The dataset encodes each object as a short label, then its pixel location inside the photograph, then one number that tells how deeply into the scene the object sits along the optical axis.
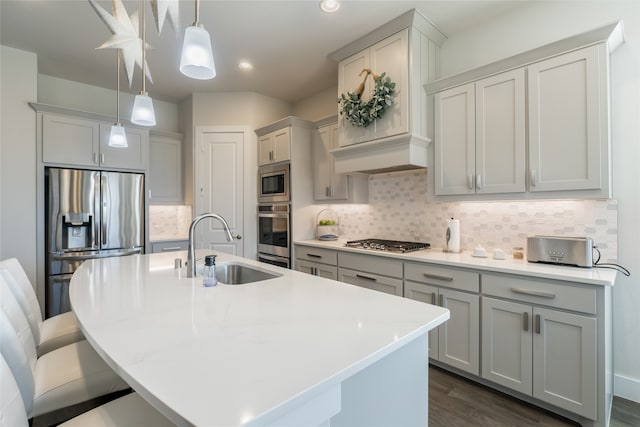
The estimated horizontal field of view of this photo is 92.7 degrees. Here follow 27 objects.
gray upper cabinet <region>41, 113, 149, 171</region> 3.17
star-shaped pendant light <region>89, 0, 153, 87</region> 1.37
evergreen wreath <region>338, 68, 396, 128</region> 2.56
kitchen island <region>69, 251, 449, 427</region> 0.63
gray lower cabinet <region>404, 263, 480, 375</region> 2.09
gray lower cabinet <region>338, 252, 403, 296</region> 2.50
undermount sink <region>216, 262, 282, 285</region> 2.06
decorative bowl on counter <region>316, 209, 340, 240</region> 3.59
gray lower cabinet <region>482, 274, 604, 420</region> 1.67
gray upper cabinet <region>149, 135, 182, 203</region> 4.06
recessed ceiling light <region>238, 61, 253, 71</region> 3.26
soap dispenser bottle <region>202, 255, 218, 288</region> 1.62
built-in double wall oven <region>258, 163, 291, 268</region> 3.57
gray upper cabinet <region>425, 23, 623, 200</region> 1.83
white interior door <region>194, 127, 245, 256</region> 3.91
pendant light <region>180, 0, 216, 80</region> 1.26
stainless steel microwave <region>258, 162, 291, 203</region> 3.57
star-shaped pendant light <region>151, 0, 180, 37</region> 1.26
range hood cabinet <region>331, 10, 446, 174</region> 2.49
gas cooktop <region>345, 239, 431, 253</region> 2.63
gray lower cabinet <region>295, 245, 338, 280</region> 3.04
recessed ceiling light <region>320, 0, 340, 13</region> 2.28
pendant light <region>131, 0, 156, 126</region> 1.81
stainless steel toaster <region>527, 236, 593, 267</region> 1.86
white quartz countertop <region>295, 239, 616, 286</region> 1.68
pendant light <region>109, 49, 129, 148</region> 2.26
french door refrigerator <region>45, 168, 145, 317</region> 3.10
